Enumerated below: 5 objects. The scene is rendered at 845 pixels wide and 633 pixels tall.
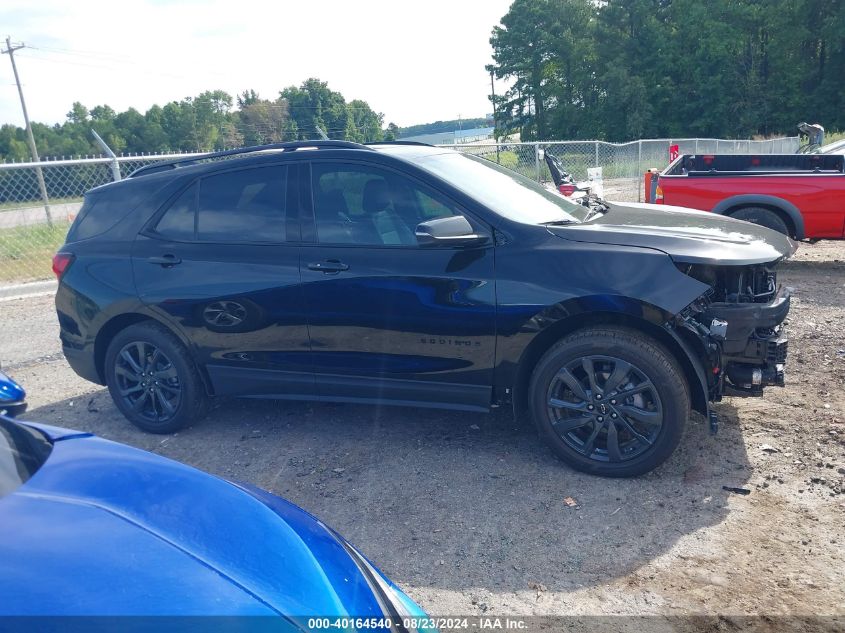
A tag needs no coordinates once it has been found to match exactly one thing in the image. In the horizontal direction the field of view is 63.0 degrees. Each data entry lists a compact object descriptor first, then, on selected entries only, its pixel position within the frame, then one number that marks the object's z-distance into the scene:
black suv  3.70
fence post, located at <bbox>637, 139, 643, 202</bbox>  17.82
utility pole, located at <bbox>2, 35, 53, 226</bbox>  32.73
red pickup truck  8.61
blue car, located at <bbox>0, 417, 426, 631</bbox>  1.54
